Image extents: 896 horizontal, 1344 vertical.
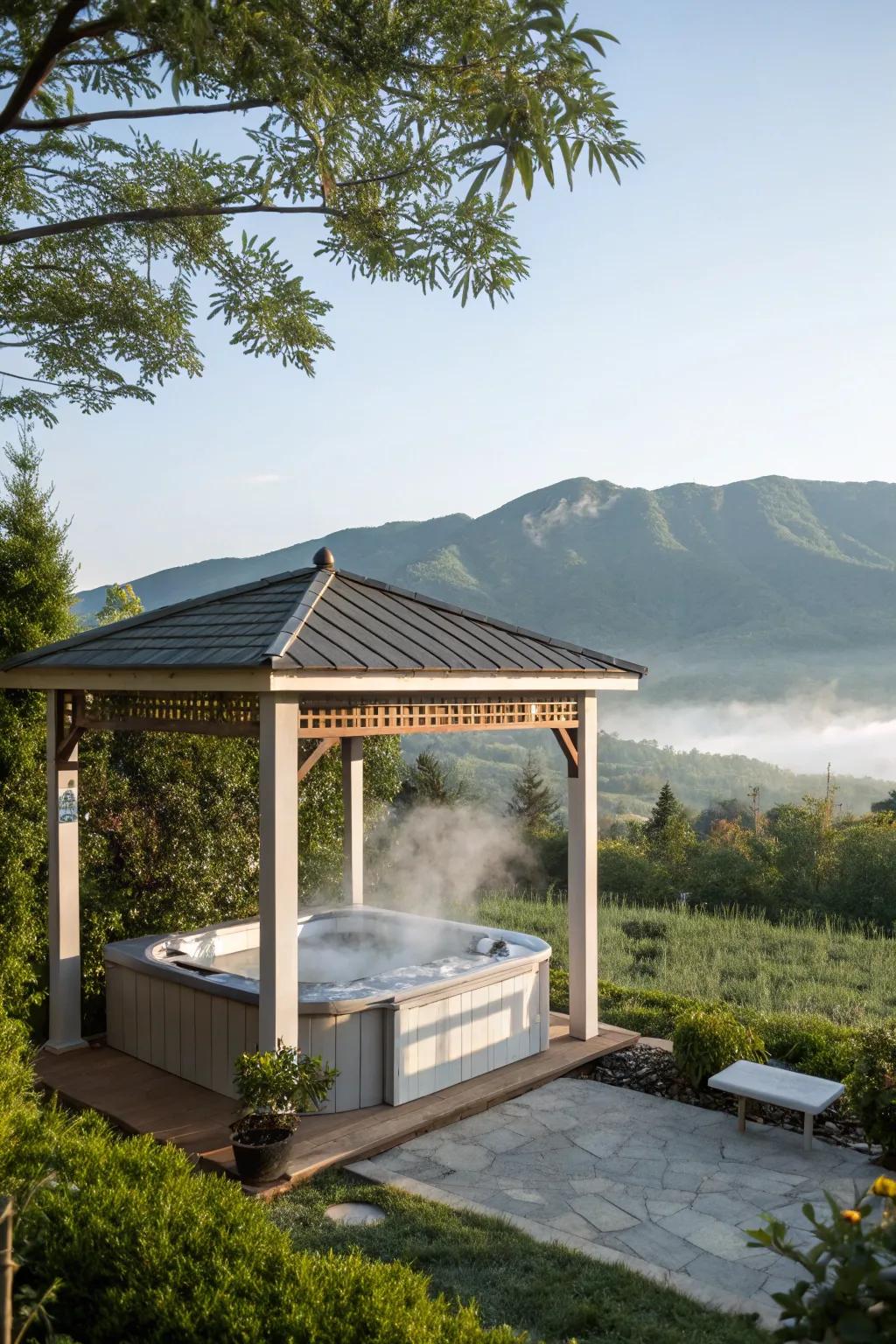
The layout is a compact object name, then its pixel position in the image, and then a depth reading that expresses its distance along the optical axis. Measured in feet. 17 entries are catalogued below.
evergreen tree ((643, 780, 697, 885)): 47.37
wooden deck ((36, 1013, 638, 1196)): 16.98
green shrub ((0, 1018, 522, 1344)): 8.52
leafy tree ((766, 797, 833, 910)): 42.27
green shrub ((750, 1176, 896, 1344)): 5.80
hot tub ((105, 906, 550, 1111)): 18.90
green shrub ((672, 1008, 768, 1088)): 20.06
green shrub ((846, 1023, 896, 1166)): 16.60
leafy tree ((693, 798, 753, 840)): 83.92
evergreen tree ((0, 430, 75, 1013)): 21.71
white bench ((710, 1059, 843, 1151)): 17.22
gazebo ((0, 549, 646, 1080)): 16.99
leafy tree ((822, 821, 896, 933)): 40.24
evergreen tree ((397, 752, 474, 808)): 52.08
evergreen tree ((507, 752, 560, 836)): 60.80
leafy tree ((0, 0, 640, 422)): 12.72
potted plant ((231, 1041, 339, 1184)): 15.66
